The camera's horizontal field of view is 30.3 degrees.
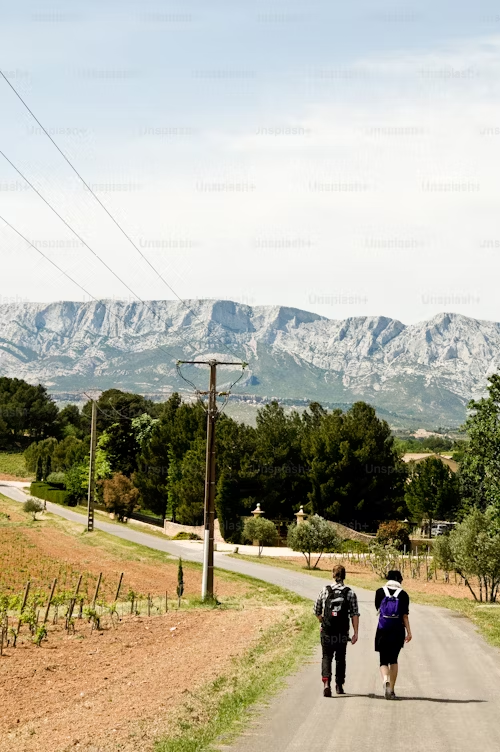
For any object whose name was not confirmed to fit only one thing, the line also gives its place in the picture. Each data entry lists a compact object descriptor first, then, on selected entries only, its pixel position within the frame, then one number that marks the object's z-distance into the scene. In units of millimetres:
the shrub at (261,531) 75062
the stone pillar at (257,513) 77325
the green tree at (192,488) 82188
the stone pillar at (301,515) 74581
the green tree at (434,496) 88250
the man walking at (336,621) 14609
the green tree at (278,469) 82875
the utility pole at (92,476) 71875
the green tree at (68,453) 103131
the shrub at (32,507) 80375
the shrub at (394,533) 71062
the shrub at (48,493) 99125
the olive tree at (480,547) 40562
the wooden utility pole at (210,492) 35156
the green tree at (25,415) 157500
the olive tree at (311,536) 58656
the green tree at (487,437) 43344
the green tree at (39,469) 122294
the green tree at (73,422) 156500
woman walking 14305
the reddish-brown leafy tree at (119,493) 88500
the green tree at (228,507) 80250
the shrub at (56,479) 111438
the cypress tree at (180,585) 35719
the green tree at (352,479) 81562
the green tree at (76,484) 97375
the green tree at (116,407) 114438
